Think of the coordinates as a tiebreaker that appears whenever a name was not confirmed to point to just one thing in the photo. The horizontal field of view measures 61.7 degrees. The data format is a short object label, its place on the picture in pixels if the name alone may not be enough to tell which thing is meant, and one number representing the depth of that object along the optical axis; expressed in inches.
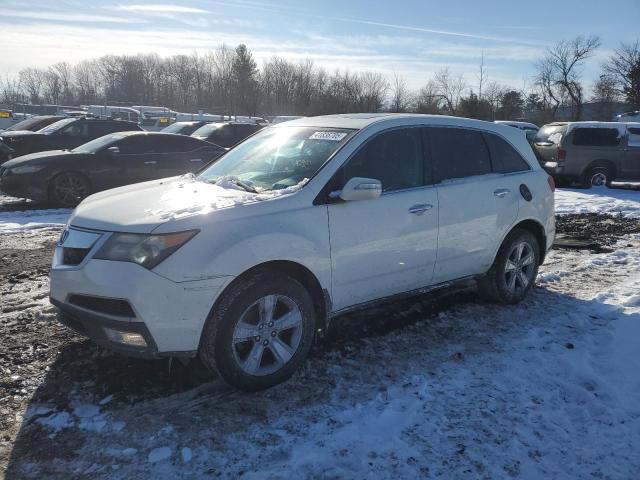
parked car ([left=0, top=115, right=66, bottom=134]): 729.0
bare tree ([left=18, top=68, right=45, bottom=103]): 3107.8
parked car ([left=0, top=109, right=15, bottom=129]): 1147.1
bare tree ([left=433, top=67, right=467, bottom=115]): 1840.4
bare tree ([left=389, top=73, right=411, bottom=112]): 2132.4
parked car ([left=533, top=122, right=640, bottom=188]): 575.2
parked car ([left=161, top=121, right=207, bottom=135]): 787.4
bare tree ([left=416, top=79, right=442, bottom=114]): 1733.8
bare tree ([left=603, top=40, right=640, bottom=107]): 1729.8
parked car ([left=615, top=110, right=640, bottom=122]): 1294.9
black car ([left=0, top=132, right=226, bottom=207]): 396.2
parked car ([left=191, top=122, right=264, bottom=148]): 657.0
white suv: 125.1
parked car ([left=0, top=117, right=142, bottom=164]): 534.6
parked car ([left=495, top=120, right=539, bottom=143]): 897.2
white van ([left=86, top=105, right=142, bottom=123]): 1507.1
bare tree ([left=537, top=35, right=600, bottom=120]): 2113.7
